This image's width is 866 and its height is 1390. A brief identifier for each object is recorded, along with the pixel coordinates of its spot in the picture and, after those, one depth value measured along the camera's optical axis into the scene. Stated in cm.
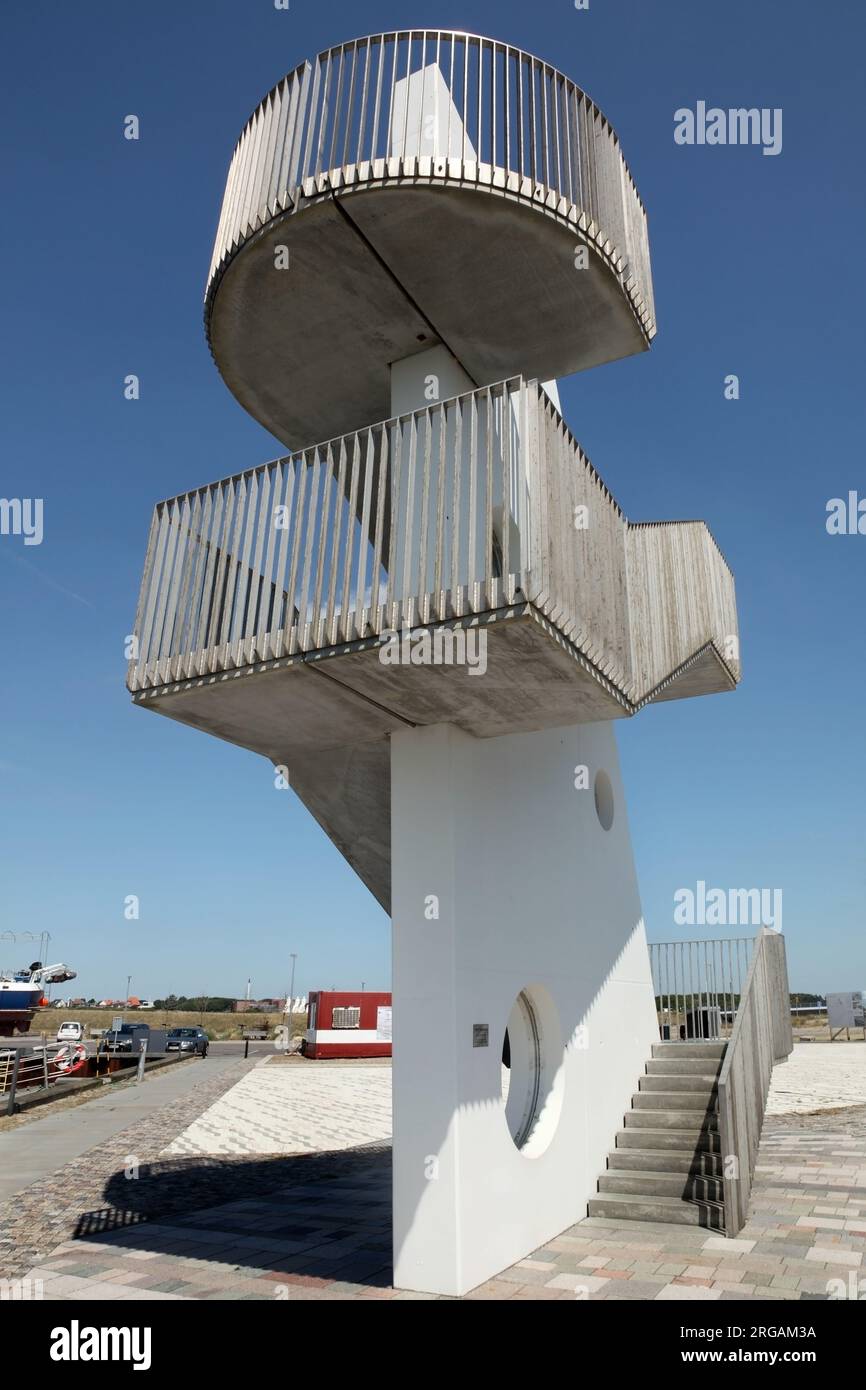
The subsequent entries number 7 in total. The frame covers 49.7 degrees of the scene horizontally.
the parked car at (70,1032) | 4136
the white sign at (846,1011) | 3325
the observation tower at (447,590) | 605
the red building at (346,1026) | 3291
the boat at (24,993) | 5362
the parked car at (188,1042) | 3794
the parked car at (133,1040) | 3469
